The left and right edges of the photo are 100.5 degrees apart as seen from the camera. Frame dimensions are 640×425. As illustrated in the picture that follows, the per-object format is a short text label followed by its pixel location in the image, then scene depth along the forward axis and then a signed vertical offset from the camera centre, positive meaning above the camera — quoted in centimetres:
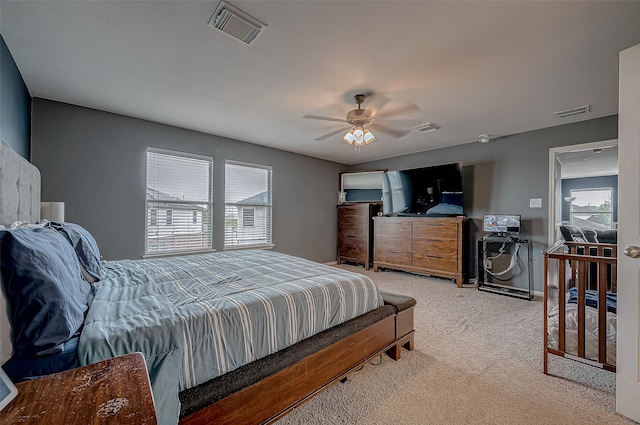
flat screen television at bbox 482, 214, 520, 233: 397 -14
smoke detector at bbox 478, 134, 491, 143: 414 +121
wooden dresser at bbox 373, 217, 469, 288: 432 -56
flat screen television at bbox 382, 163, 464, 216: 444 +40
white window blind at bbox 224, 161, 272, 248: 445 +12
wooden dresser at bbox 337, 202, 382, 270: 561 -41
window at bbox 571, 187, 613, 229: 753 +20
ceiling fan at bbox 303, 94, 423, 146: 285 +121
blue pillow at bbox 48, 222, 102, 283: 176 -28
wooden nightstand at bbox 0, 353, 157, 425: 60 -47
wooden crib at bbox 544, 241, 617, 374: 177 -78
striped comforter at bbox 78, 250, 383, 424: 110 -52
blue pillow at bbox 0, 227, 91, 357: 96 -34
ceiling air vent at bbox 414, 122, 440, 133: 362 +122
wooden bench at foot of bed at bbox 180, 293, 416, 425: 119 -87
